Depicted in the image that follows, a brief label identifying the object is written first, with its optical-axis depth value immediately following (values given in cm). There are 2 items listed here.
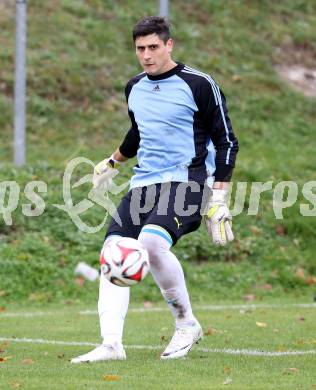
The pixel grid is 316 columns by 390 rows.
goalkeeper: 1369
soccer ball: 1289
